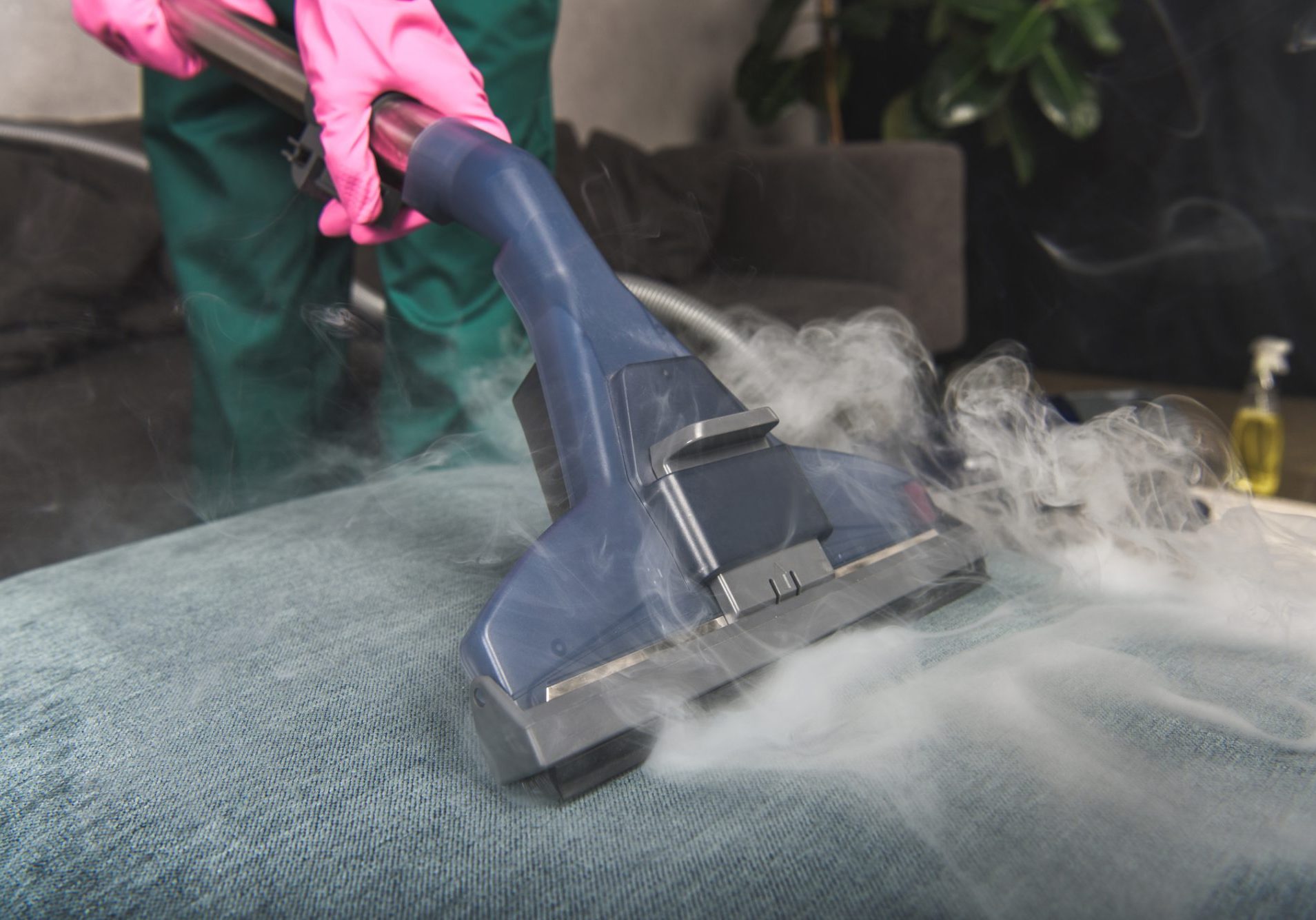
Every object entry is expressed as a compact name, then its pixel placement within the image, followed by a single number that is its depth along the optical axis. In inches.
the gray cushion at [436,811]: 14.7
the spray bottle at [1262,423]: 50.9
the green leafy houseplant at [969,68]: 95.2
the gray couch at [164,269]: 52.2
